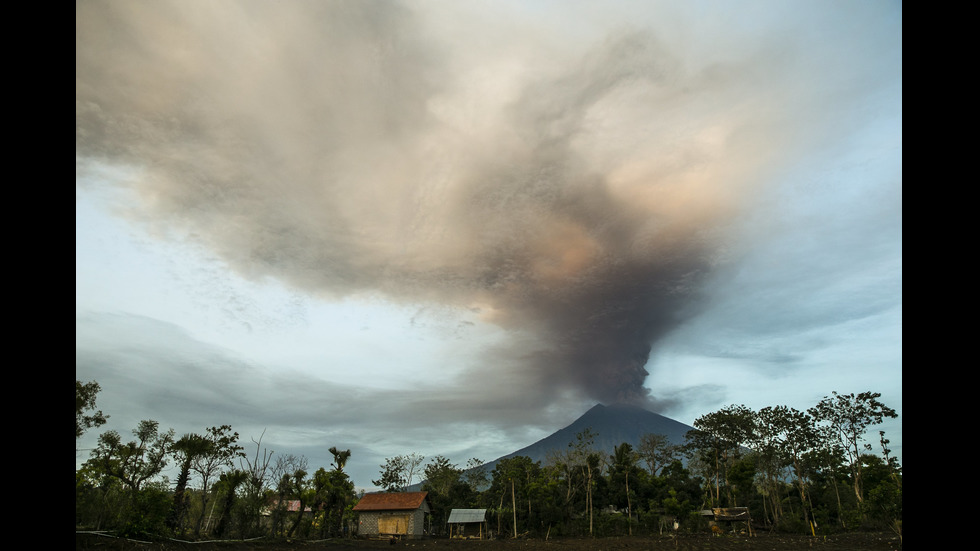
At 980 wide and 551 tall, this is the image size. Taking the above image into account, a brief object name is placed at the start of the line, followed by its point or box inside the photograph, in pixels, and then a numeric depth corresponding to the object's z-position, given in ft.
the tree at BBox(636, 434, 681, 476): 203.14
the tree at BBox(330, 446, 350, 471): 120.26
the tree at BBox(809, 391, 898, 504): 155.12
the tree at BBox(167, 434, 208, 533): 82.94
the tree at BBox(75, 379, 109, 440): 62.08
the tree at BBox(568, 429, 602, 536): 155.43
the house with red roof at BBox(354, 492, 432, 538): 144.77
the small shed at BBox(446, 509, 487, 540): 149.28
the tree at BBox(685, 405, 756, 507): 179.52
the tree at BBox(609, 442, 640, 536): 156.61
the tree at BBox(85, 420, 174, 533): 68.98
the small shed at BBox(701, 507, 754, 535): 133.71
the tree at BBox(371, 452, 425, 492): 199.41
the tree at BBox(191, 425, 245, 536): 84.58
